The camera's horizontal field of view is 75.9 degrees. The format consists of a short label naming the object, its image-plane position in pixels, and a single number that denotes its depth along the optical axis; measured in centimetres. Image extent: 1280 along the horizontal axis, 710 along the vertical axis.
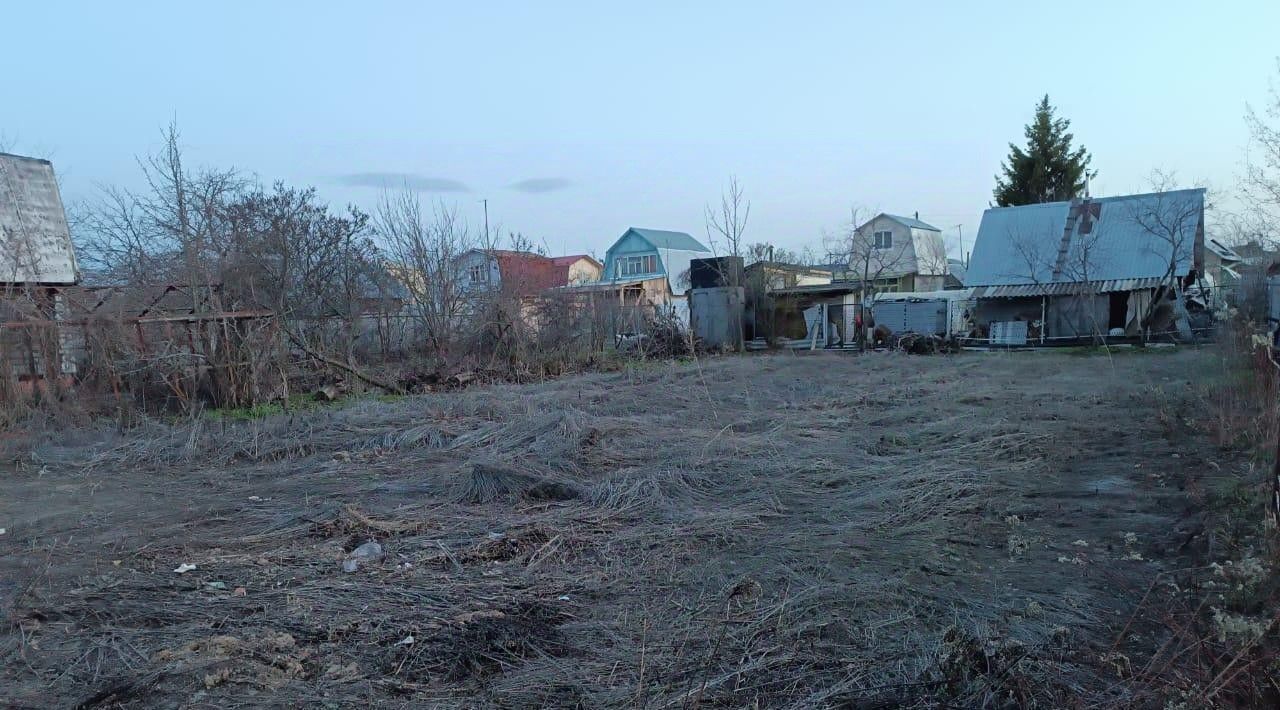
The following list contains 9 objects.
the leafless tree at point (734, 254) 2639
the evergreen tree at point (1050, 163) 3556
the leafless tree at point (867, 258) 2688
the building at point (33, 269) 1138
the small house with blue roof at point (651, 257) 4522
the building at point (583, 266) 4155
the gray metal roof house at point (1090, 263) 2434
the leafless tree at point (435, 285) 1797
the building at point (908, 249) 4378
